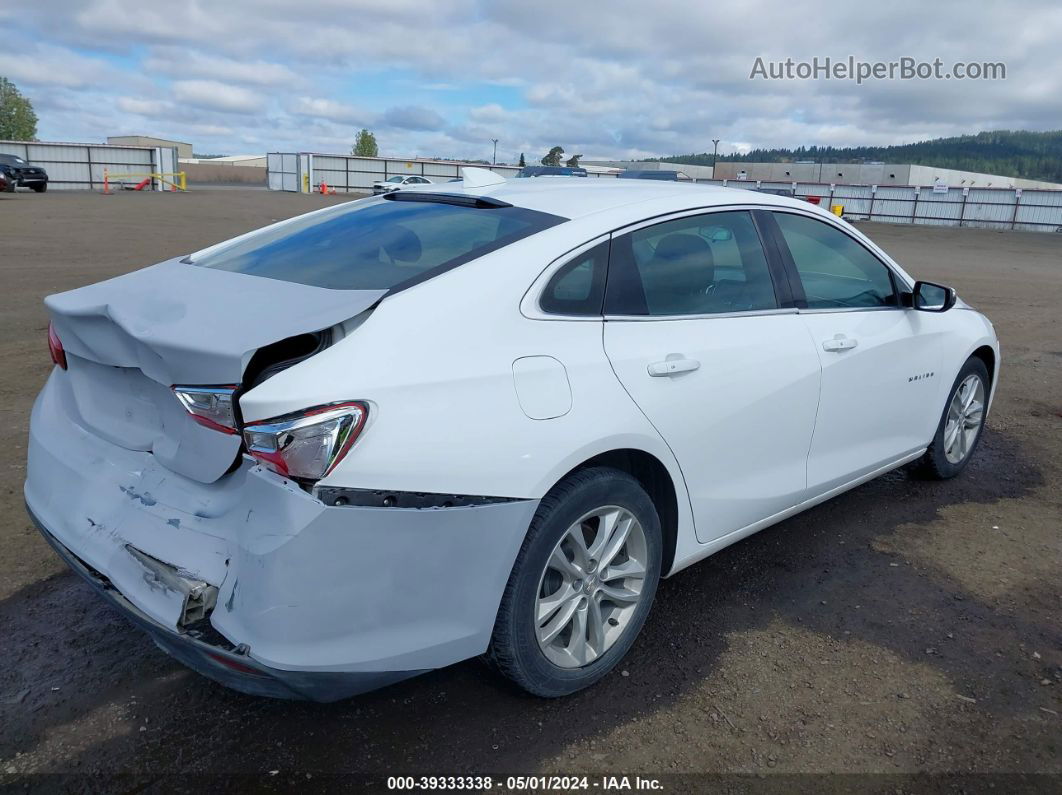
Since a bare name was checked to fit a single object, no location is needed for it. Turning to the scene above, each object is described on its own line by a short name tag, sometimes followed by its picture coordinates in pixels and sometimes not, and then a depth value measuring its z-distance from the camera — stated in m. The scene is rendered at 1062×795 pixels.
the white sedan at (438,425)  2.11
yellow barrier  49.44
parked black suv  33.69
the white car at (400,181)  45.75
